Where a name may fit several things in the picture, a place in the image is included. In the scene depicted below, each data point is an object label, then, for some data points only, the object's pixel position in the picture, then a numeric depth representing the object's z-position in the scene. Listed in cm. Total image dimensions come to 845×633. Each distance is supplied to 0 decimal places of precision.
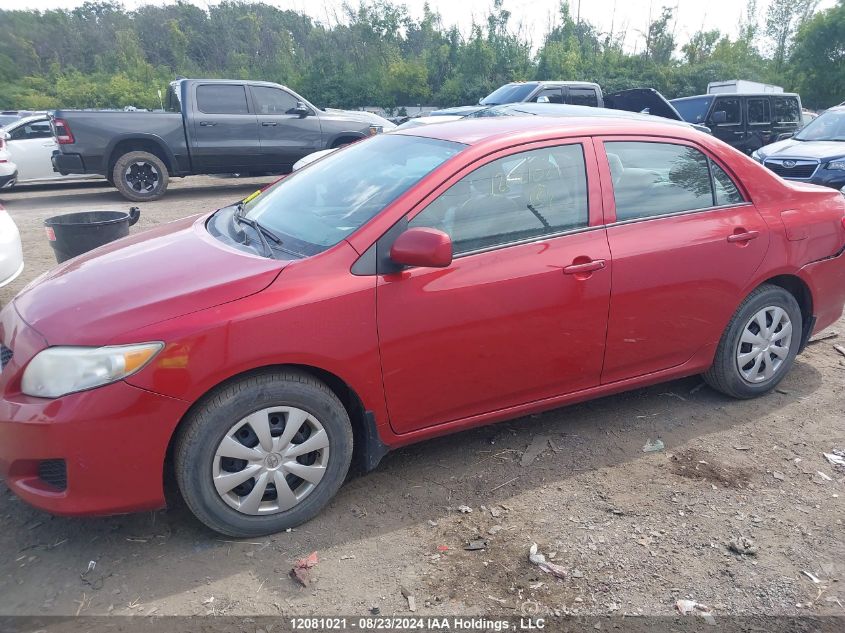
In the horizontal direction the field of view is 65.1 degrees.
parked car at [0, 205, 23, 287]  488
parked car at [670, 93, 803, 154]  1395
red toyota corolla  256
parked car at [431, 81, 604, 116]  1308
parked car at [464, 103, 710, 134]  789
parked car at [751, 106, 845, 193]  900
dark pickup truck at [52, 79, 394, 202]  1081
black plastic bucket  517
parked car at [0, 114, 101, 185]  1274
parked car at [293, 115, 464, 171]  852
